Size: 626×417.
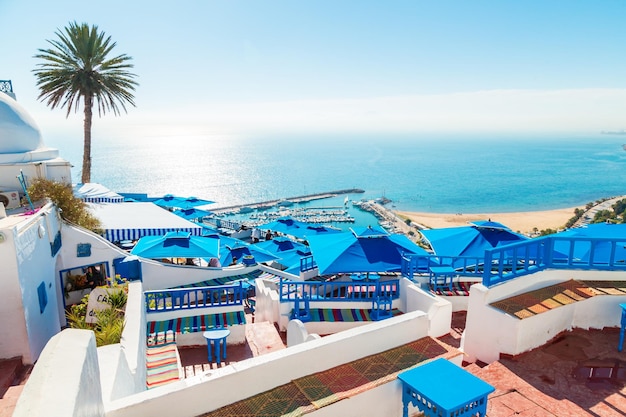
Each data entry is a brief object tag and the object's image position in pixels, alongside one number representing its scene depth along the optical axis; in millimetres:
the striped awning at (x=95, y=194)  20012
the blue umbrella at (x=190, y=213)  30797
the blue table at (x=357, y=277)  10955
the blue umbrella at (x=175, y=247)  12055
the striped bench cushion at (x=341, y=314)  9094
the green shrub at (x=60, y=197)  11461
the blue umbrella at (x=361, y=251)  9094
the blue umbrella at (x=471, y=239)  11398
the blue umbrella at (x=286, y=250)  19906
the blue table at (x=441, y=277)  9750
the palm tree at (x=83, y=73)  22812
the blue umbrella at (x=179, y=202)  31752
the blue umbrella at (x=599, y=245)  10078
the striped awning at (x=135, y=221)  14094
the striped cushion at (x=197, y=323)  8945
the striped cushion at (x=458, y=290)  9580
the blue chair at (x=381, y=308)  8938
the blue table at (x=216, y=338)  8103
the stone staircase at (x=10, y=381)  5527
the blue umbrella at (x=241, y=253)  18750
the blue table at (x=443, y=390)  4355
